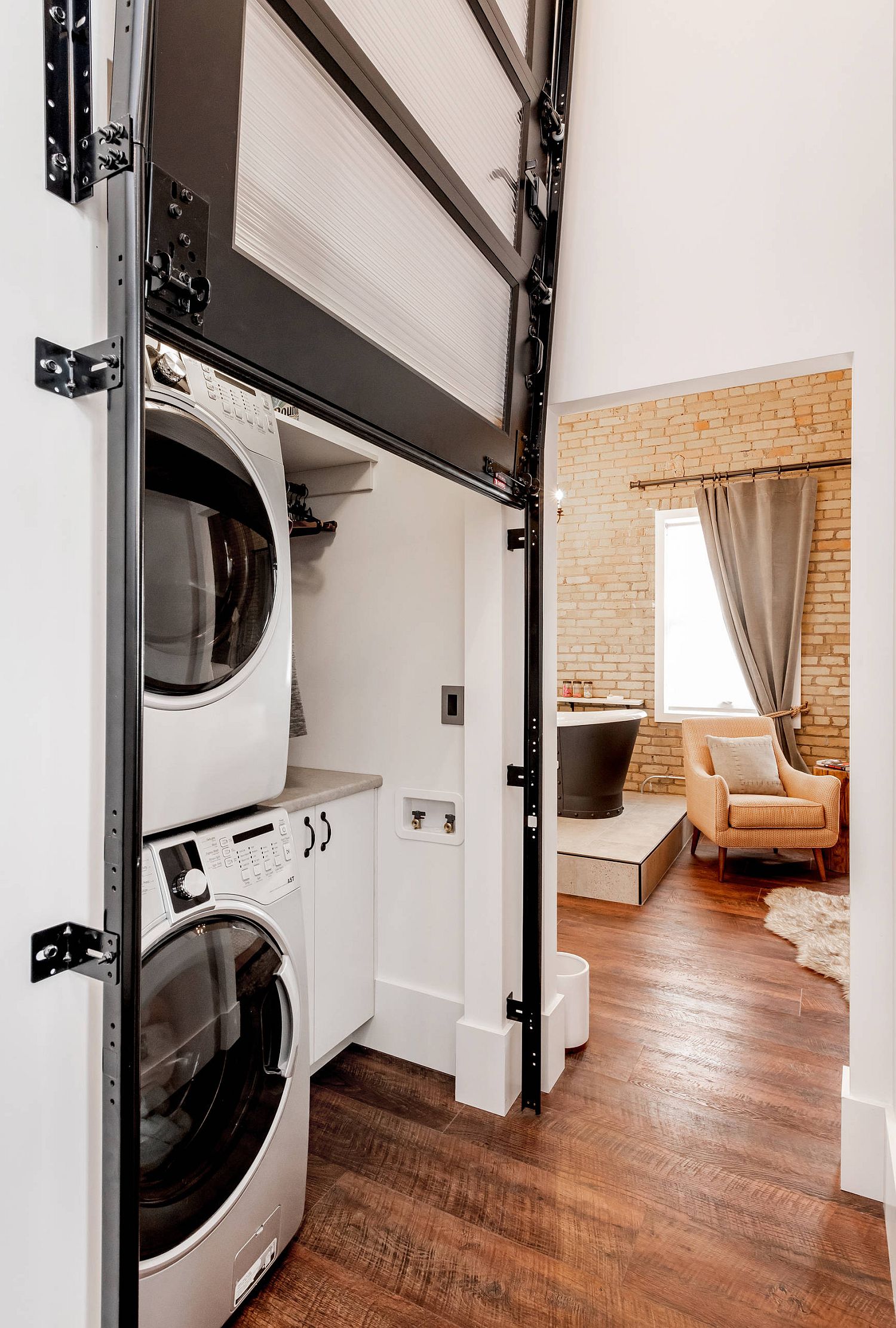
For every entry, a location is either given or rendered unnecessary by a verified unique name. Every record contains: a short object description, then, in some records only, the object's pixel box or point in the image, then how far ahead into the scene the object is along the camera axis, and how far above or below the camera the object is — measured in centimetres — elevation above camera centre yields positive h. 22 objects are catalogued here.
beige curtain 498 +65
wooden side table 432 -110
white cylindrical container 238 -110
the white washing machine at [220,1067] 125 -76
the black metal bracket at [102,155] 87 +60
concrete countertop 199 -37
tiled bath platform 381 -102
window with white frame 540 +25
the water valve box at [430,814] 228 -48
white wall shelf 210 +66
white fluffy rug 305 -121
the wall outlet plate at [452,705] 227 -12
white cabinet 210 -74
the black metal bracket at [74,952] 88 -35
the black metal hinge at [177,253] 93 +54
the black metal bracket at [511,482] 191 +50
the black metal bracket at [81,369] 87 +36
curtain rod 492 +137
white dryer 134 +13
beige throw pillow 439 -60
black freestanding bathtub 454 -59
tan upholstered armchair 410 -84
